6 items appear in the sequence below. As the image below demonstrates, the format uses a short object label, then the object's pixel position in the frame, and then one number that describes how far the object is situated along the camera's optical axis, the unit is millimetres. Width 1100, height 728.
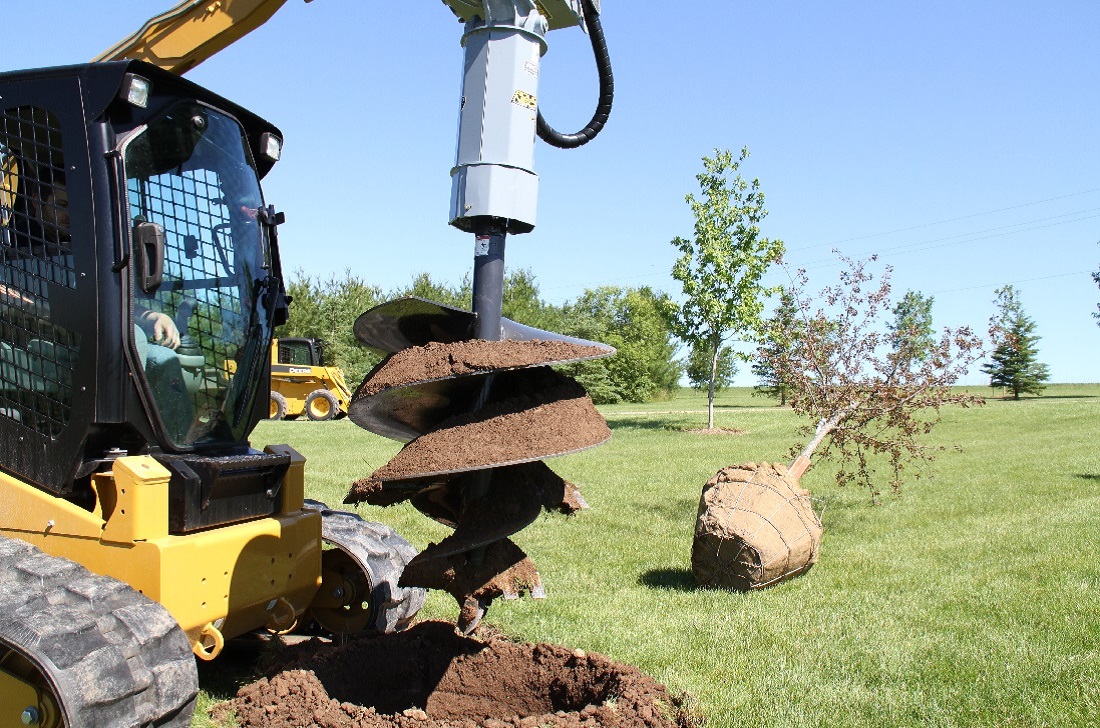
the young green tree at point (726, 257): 25094
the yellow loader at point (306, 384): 29438
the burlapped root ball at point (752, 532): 6984
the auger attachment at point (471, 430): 3539
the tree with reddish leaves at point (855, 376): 9773
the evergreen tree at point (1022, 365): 52719
